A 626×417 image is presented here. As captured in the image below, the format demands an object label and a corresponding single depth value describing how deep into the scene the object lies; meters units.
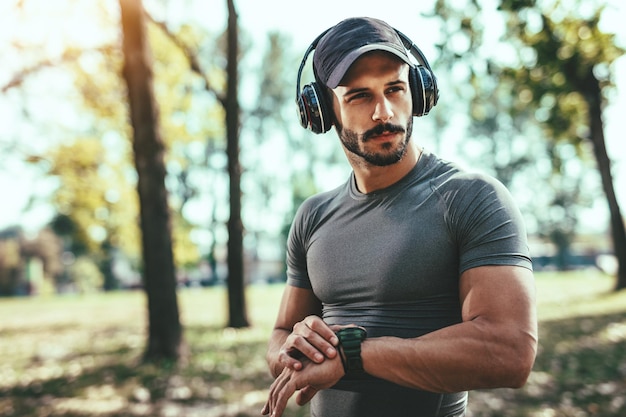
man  1.74
